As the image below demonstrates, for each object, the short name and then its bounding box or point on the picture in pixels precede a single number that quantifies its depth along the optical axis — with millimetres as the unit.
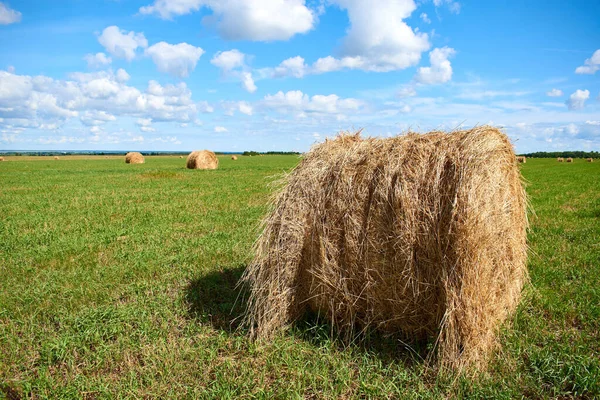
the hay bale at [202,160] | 35906
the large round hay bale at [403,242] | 4090
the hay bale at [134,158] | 51438
